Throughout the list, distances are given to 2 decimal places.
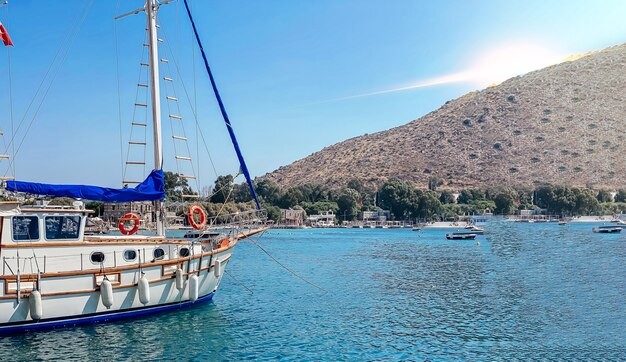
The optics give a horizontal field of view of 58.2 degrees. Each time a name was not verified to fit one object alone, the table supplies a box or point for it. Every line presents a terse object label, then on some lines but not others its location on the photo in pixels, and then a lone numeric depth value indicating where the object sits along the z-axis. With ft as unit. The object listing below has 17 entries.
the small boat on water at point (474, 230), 404.69
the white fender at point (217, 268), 100.73
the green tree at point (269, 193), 643.04
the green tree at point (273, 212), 536.83
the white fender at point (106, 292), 82.17
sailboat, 78.07
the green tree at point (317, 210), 652.15
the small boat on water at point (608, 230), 408.67
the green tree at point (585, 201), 634.43
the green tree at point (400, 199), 616.80
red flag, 86.58
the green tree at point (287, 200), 638.12
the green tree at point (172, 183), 458.09
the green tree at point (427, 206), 608.60
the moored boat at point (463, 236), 363.56
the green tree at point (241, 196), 632.42
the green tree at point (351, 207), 652.48
